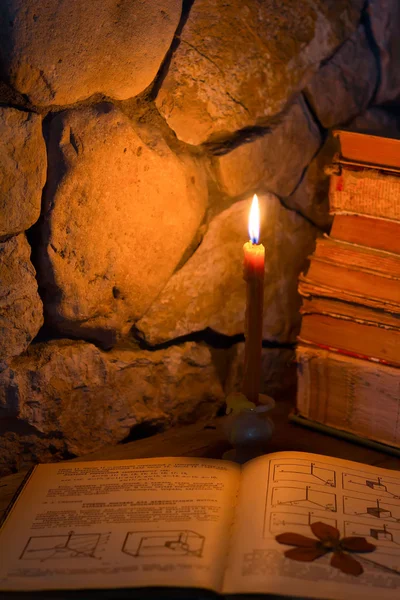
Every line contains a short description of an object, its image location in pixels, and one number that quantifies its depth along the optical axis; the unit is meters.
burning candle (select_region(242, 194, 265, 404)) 1.00
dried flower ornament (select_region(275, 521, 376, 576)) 0.80
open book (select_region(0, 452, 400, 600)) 0.77
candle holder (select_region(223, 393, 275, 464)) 1.04
